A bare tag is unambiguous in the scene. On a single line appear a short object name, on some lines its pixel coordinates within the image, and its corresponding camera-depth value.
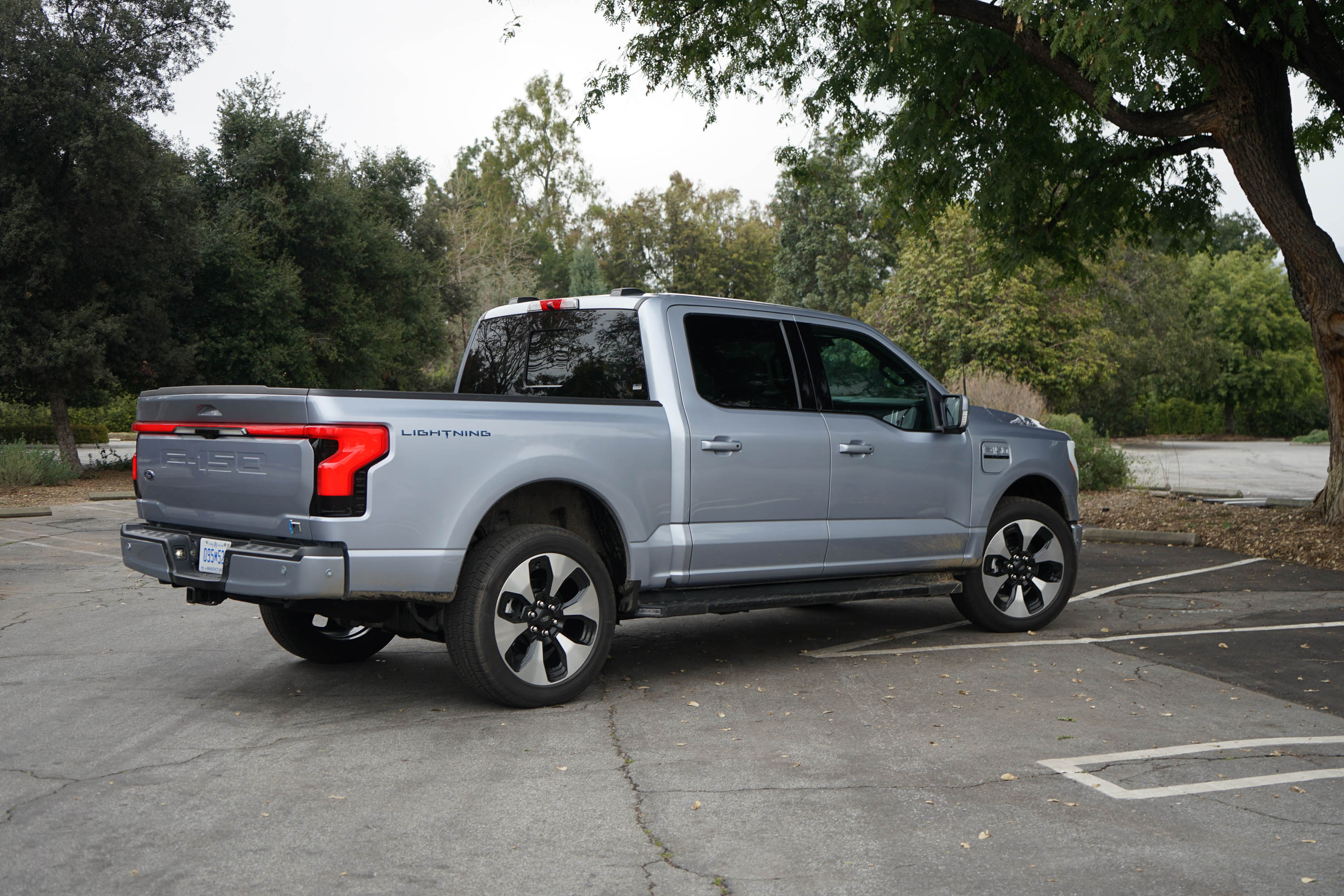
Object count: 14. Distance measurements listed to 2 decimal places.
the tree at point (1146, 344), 45.62
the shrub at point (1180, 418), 55.03
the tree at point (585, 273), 67.44
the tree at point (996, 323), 35.66
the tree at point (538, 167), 70.00
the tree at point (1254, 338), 54.22
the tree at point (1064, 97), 10.78
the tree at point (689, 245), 73.06
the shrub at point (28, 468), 20.58
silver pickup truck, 5.38
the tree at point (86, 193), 21.17
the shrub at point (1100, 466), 18.16
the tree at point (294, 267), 26.47
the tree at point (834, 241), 56.62
